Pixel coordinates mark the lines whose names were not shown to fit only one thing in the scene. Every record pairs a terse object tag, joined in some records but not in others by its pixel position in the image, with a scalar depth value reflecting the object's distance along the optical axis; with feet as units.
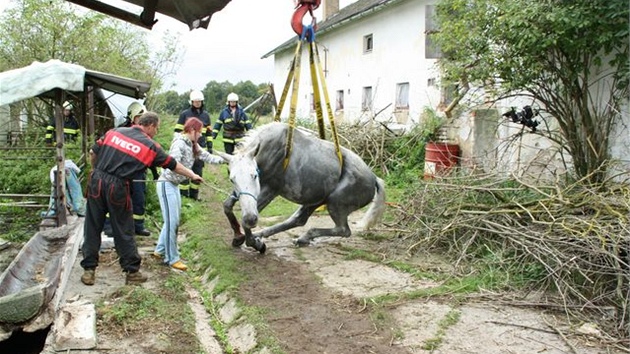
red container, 37.55
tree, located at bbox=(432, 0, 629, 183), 21.21
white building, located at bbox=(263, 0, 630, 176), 29.71
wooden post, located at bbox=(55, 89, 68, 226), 22.21
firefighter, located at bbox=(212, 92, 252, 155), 35.86
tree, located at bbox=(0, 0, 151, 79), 46.98
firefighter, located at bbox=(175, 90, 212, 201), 31.76
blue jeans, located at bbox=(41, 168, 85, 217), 24.79
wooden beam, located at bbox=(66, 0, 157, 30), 9.29
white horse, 18.95
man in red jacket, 16.98
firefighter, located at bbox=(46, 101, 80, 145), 39.73
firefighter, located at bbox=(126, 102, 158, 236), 24.31
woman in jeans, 19.71
